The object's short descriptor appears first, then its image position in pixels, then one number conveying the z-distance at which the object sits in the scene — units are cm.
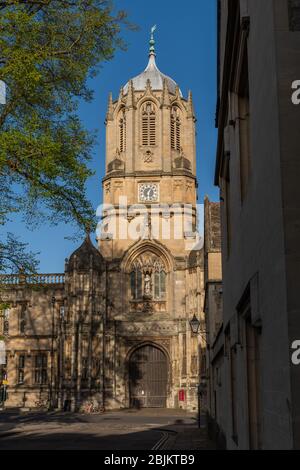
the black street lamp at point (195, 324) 2553
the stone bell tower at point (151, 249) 4419
